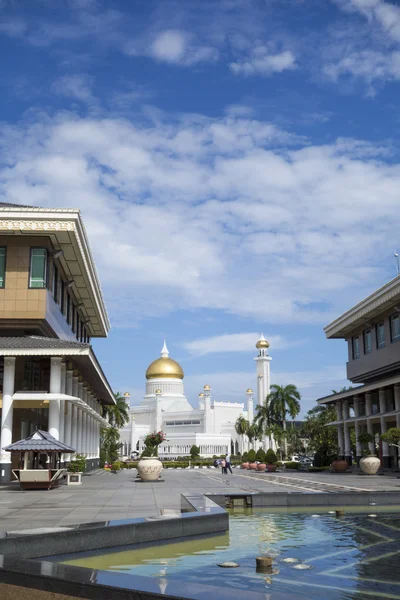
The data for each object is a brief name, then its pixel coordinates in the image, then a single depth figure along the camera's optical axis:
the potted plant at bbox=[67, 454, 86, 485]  28.22
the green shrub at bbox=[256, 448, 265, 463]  61.74
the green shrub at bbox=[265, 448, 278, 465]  51.36
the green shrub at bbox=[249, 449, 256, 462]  66.35
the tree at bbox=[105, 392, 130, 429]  84.69
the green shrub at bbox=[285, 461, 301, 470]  53.32
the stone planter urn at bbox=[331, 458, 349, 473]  42.31
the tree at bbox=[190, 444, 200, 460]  86.54
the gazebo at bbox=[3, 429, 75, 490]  23.84
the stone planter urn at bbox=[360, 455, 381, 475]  36.84
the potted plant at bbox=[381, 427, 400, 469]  35.53
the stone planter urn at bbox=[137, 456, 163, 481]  31.61
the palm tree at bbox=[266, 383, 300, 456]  76.81
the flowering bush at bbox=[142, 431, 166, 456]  41.34
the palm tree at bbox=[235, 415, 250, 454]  95.50
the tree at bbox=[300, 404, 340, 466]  79.06
